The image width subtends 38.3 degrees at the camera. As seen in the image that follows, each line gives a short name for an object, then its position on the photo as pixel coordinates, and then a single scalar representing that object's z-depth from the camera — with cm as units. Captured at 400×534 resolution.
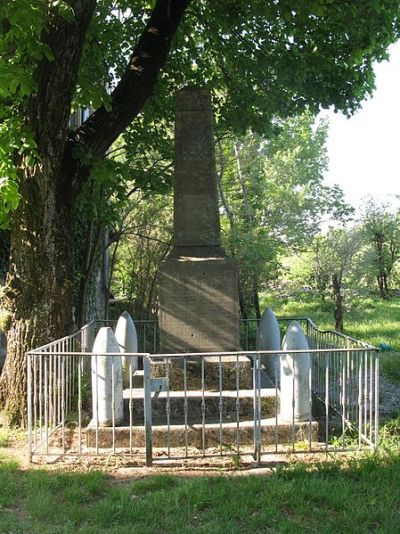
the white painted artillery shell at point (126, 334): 831
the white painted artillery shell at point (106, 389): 615
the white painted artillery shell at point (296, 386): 609
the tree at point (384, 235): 2853
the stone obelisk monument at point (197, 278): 716
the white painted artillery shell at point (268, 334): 862
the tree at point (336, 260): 1614
